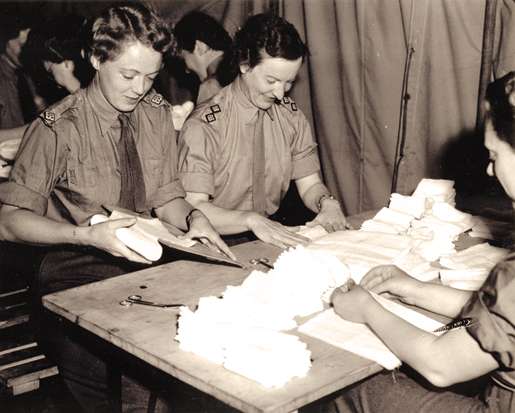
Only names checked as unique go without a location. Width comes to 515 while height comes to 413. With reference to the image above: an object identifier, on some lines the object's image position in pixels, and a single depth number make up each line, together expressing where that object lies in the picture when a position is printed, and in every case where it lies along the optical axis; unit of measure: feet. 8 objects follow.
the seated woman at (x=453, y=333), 5.60
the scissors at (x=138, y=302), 7.23
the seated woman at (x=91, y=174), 9.17
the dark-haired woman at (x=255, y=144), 11.05
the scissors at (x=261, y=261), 8.72
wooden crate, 10.28
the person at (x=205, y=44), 16.44
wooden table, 5.36
